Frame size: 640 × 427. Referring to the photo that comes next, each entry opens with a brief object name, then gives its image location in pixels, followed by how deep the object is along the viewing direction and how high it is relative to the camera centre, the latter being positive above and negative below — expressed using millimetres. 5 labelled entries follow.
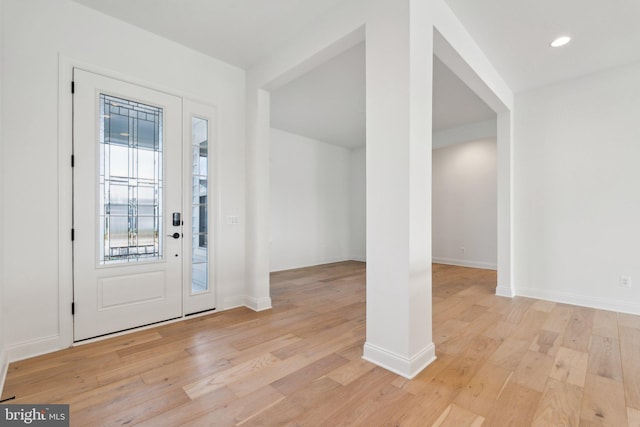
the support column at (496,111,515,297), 4219 +83
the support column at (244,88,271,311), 3611 +192
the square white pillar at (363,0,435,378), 2104 +217
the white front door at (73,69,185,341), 2654 +100
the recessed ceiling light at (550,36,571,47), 2957 +1791
